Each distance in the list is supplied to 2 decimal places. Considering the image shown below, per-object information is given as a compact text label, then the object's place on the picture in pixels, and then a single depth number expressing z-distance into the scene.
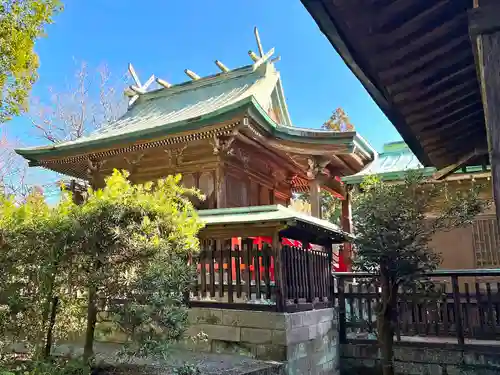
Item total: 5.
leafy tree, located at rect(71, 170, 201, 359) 5.08
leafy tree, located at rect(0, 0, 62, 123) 6.34
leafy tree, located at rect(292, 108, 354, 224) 22.66
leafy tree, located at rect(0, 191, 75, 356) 5.21
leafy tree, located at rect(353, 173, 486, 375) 6.39
